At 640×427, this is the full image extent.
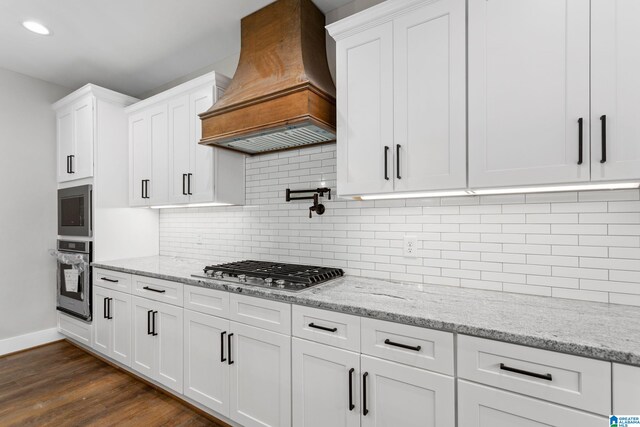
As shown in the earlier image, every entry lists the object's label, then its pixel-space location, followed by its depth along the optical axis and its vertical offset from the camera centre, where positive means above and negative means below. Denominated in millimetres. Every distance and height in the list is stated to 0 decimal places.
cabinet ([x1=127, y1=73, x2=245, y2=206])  2609 +478
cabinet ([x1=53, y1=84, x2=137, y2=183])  3086 +848
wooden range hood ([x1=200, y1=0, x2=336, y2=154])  1926 +778
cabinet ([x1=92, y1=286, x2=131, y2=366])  2654 -988
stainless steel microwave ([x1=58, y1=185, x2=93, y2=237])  3072 -9
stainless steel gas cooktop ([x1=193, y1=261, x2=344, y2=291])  1831 -407
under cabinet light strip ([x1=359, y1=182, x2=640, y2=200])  1388 +96
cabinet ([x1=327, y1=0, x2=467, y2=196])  1572 +601
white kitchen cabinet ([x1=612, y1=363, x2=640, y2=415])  984 -555
